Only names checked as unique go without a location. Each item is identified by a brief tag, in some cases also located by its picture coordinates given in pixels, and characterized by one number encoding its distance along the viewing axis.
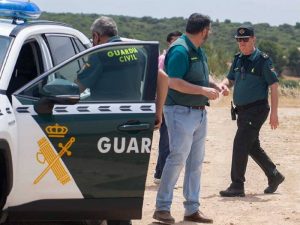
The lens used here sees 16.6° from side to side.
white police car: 6.85
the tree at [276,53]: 68.83
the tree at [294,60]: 76.32
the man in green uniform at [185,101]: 8.73
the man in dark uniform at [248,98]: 10.97
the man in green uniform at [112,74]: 7.29
